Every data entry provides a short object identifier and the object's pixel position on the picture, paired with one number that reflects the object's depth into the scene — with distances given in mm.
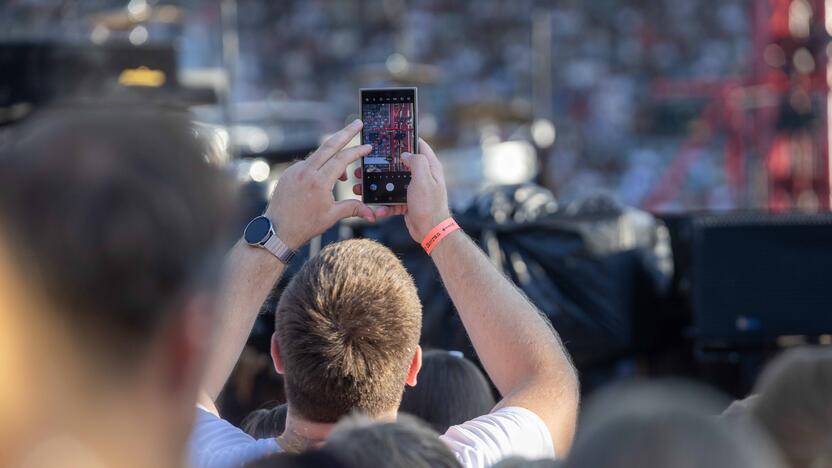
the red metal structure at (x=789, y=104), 12970
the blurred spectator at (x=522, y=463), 4858
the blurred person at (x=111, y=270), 3827
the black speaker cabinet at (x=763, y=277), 6571
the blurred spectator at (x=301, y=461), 4786
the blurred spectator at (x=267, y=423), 5476
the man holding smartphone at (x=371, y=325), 5184
